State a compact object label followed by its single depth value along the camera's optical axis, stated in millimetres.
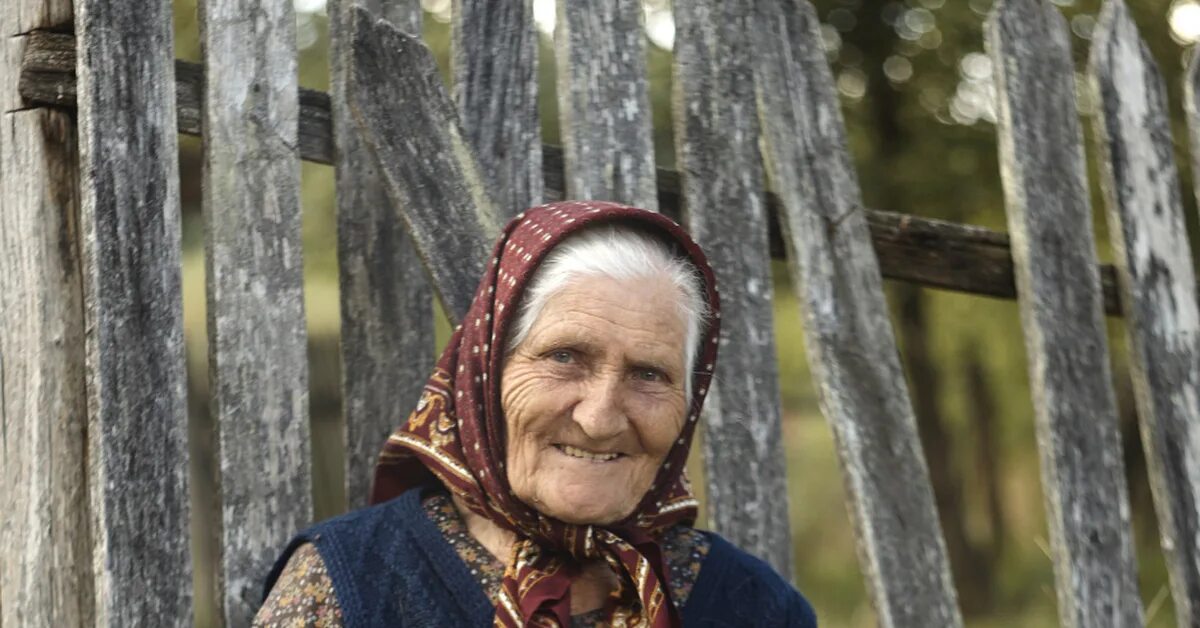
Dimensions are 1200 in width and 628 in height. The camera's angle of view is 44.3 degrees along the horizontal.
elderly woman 2361
